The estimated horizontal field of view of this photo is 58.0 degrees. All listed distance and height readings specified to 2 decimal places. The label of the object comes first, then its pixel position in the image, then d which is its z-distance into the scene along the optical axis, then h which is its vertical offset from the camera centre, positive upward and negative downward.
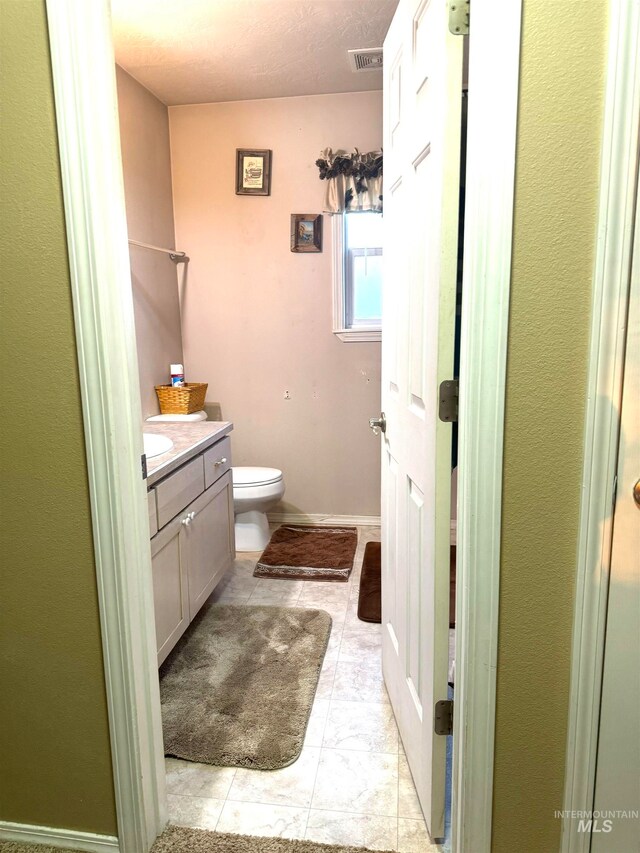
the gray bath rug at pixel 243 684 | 1.79 -1.29
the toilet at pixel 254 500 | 3.12 -0.96
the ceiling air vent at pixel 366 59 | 2.70 +1.25
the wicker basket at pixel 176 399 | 3.22 -0.41
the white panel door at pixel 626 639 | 1.04 -0.59
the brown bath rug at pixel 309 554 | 3.02 -1.27
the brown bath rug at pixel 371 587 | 2.58 -1.27
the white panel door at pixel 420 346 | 1.20 -0.06
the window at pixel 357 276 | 3.40 +0.27
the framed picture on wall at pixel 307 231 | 3.38 +0.53
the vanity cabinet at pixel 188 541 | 1.96 -0.83
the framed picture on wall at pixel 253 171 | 3.35 +0.88
